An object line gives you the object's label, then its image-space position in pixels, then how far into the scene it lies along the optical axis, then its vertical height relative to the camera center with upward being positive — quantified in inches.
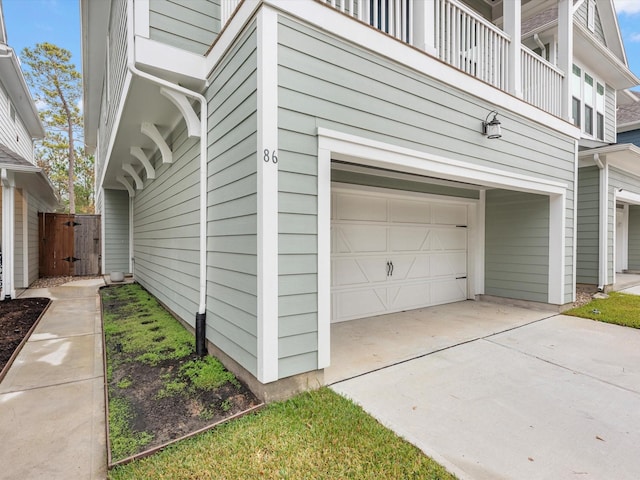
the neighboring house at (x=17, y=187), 244.1 +45.6
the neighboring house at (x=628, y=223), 423.2 +19.2
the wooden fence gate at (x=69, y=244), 380.5 -8.8
